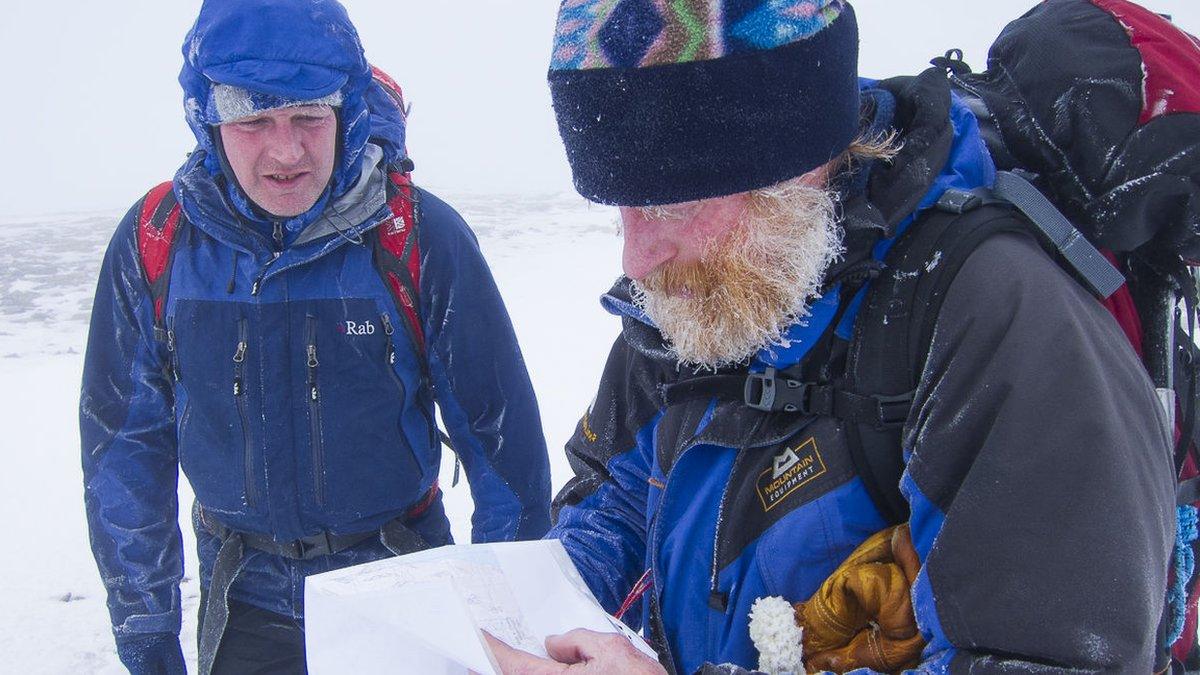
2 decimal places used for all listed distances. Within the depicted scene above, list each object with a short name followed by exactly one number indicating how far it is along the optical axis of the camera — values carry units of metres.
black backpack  1.18
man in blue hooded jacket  2.53
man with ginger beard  1.01
